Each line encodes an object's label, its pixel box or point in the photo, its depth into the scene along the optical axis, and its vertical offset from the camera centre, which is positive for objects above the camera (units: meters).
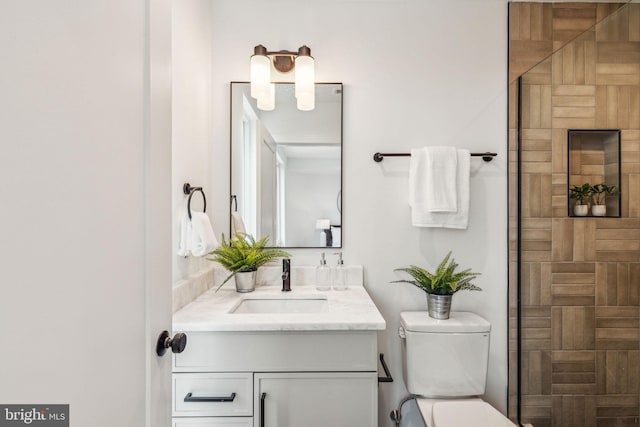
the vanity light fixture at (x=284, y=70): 1.71 +0.70
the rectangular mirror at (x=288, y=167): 1.81 +0.25
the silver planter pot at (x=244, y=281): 1.64 -0.33
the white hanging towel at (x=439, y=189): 1.71 +0.13
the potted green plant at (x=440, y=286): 1.61 -0.34
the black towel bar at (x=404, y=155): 1.78 +0.31
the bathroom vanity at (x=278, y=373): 1.15 -0.55
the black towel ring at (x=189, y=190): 1.47 +0.10
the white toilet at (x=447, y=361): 1.54 -0.66
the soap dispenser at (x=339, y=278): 1.75 -0.33
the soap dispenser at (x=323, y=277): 1.74 -0.32
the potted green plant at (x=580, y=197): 1.38 +0.08
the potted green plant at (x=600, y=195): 1.26 +0.08
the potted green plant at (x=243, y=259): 1.63 -0.22
